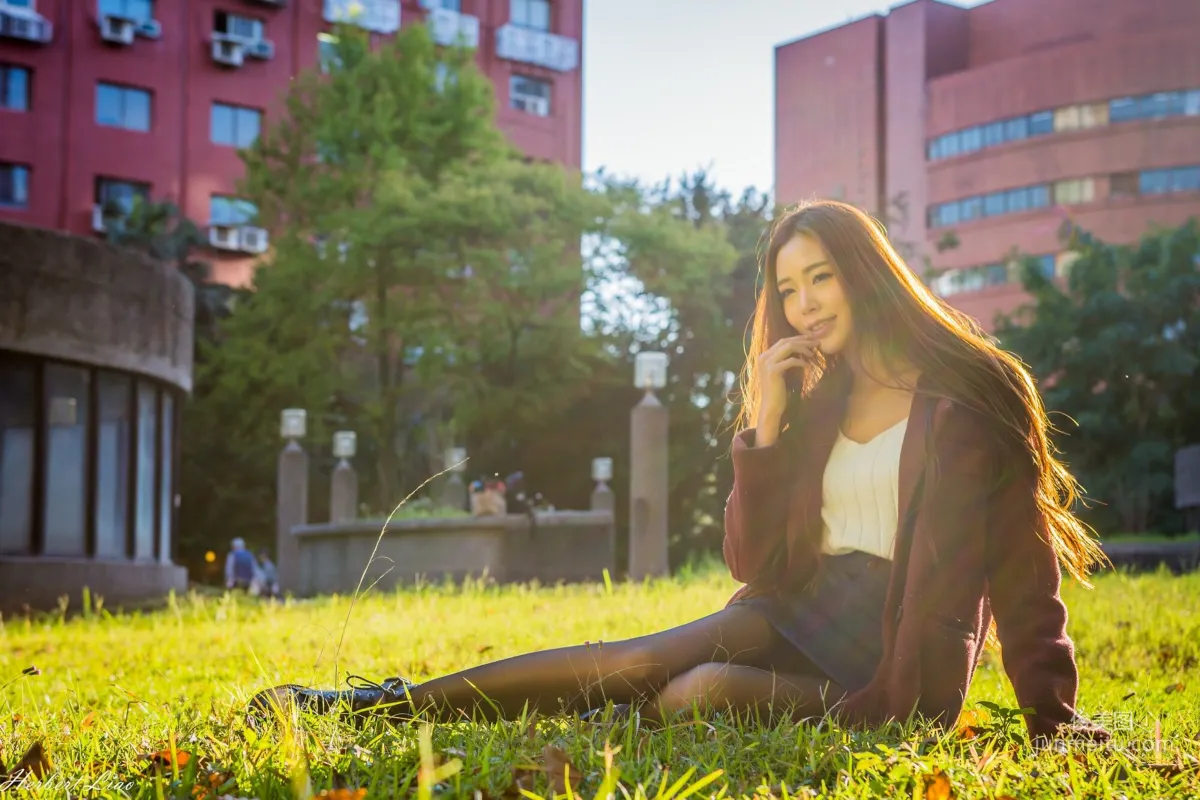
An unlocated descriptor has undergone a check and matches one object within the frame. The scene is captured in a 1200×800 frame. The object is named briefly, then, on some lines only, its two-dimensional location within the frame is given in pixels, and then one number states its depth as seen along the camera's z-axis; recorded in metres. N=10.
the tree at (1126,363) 29.06
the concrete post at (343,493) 23.34
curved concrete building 12.69
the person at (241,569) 24.00
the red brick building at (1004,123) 47.12
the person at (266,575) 25.30
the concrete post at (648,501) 14.14
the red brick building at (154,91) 37.03
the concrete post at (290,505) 20.80
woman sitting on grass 3.39
